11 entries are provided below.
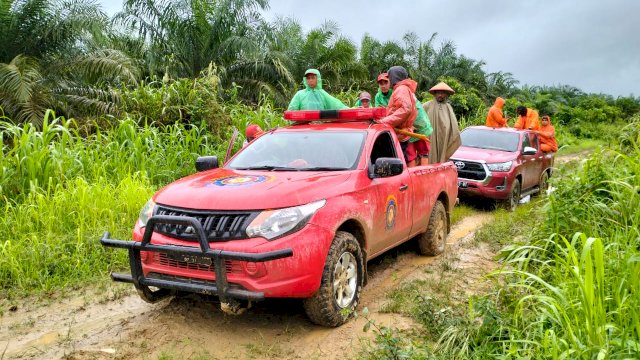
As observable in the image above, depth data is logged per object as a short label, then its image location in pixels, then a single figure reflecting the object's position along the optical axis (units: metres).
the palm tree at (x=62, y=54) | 12.21
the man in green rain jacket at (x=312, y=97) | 8.03
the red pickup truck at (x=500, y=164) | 9.93
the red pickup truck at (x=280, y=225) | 3.91
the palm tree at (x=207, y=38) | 15.02
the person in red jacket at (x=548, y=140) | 12.49
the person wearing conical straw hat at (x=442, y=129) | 8.56
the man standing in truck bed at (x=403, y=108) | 6.57
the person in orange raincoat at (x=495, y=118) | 13.02
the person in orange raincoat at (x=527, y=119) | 13.30
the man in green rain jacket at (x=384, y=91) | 8.84
